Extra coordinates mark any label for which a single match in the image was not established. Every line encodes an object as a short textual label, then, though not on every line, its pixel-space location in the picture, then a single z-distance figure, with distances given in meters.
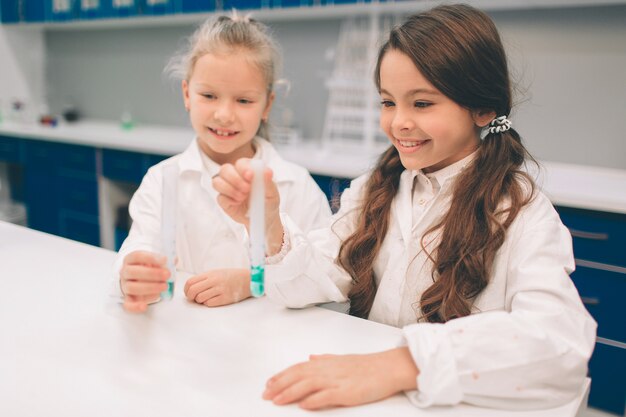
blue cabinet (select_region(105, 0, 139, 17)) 3.34
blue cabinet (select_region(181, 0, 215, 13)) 3.05
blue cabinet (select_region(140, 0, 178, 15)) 3.19
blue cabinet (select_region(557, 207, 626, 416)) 1.88
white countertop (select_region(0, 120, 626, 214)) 1.94
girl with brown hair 0.74
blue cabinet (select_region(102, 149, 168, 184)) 3.02
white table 0.72
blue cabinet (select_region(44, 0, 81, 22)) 3.65
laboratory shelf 2.36
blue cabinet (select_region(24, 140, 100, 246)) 3.33
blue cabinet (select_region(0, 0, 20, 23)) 3.92
